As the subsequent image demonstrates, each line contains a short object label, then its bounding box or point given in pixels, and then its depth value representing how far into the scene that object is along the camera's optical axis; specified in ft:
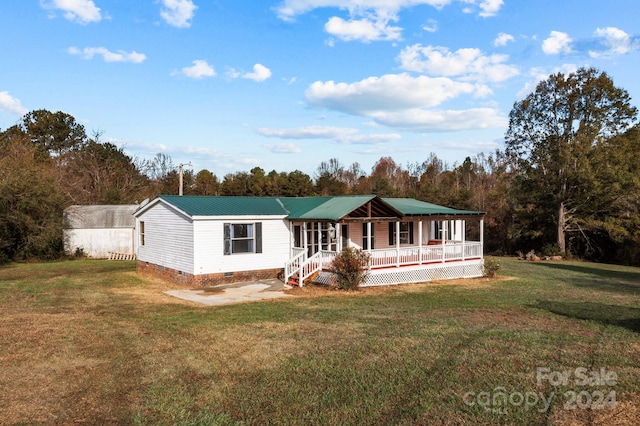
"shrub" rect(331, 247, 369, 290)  51.75
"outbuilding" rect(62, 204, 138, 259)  94.89
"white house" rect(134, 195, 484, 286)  55.52
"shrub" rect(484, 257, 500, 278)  63.98
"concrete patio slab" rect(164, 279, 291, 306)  46.22
